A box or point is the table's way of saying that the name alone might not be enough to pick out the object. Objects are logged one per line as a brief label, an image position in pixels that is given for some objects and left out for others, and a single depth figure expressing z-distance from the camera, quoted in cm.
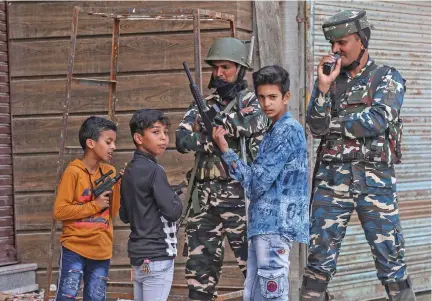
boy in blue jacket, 793
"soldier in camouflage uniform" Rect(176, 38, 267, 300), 933
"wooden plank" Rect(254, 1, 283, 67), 1187
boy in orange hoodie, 948
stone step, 1175
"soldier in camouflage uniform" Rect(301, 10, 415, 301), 910
